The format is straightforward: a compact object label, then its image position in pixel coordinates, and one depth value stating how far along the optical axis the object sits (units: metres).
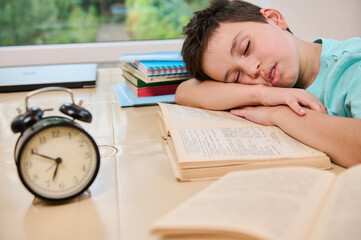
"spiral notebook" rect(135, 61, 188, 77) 1.28
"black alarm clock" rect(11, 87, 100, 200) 0.61
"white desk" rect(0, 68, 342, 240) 0.58
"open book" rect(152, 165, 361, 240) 0.45
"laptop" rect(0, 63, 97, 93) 1.54
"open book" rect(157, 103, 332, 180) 0.73
